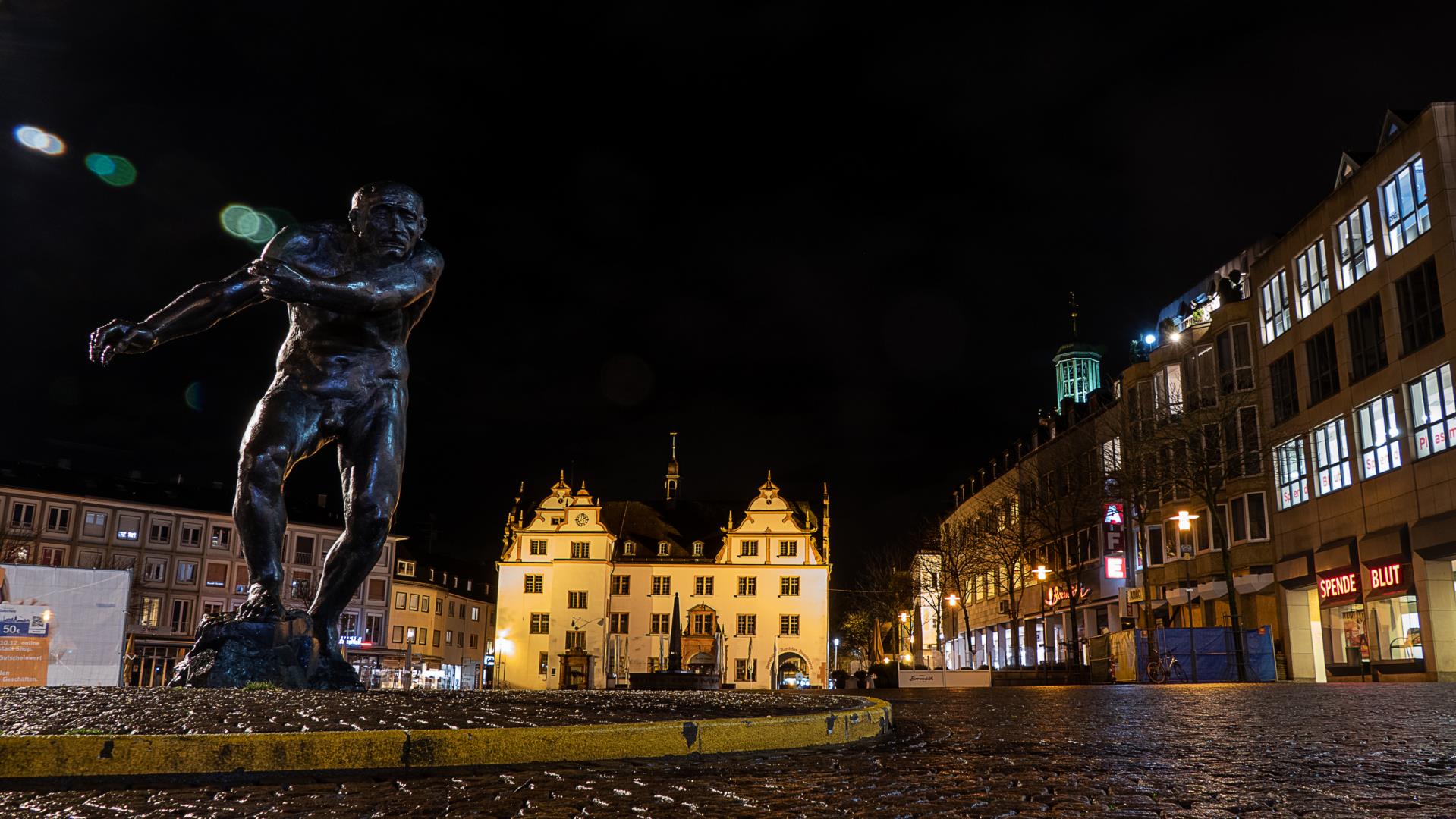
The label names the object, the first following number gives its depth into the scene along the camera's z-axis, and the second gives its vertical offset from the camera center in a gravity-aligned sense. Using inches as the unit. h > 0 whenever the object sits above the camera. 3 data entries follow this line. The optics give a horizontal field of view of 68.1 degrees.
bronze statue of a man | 258.5 +68.8
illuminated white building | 2615.7 +129.8
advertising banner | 714.2 +10.3
